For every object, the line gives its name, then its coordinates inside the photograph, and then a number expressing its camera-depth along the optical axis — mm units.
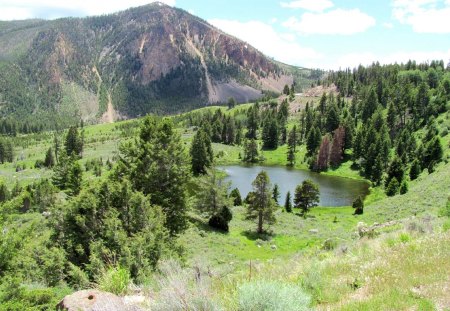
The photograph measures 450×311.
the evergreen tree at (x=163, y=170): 30141
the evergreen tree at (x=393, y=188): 73562
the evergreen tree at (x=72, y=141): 113125
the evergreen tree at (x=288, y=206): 65750
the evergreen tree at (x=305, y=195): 64562
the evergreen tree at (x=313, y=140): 125875
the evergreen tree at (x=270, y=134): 143875
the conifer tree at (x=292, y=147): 125000
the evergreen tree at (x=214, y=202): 45344
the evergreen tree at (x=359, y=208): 59219
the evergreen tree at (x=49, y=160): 127438
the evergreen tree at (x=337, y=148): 114938
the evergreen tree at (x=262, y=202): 45844
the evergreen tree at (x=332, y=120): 139625
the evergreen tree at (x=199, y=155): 99375
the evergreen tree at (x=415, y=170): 80438
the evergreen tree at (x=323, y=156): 112812
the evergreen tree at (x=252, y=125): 159625
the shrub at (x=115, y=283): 10242
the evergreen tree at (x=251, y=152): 128875
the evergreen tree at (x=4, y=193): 85344
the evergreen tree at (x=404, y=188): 67375
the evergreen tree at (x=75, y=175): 61925
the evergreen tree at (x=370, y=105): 139088
